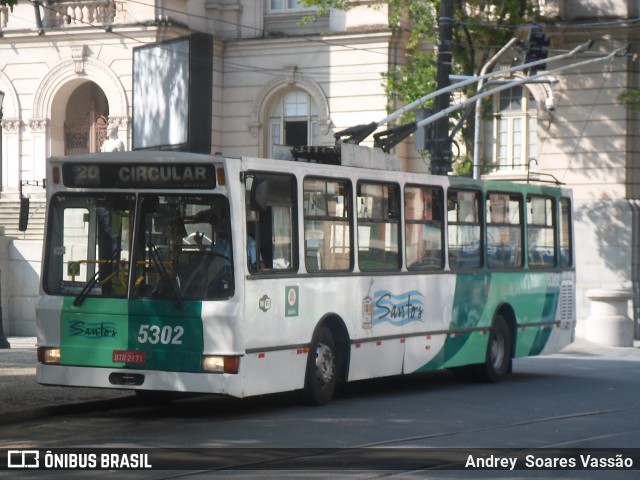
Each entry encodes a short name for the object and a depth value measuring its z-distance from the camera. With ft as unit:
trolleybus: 48.39
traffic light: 91.81
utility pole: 85.66
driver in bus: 48.75
